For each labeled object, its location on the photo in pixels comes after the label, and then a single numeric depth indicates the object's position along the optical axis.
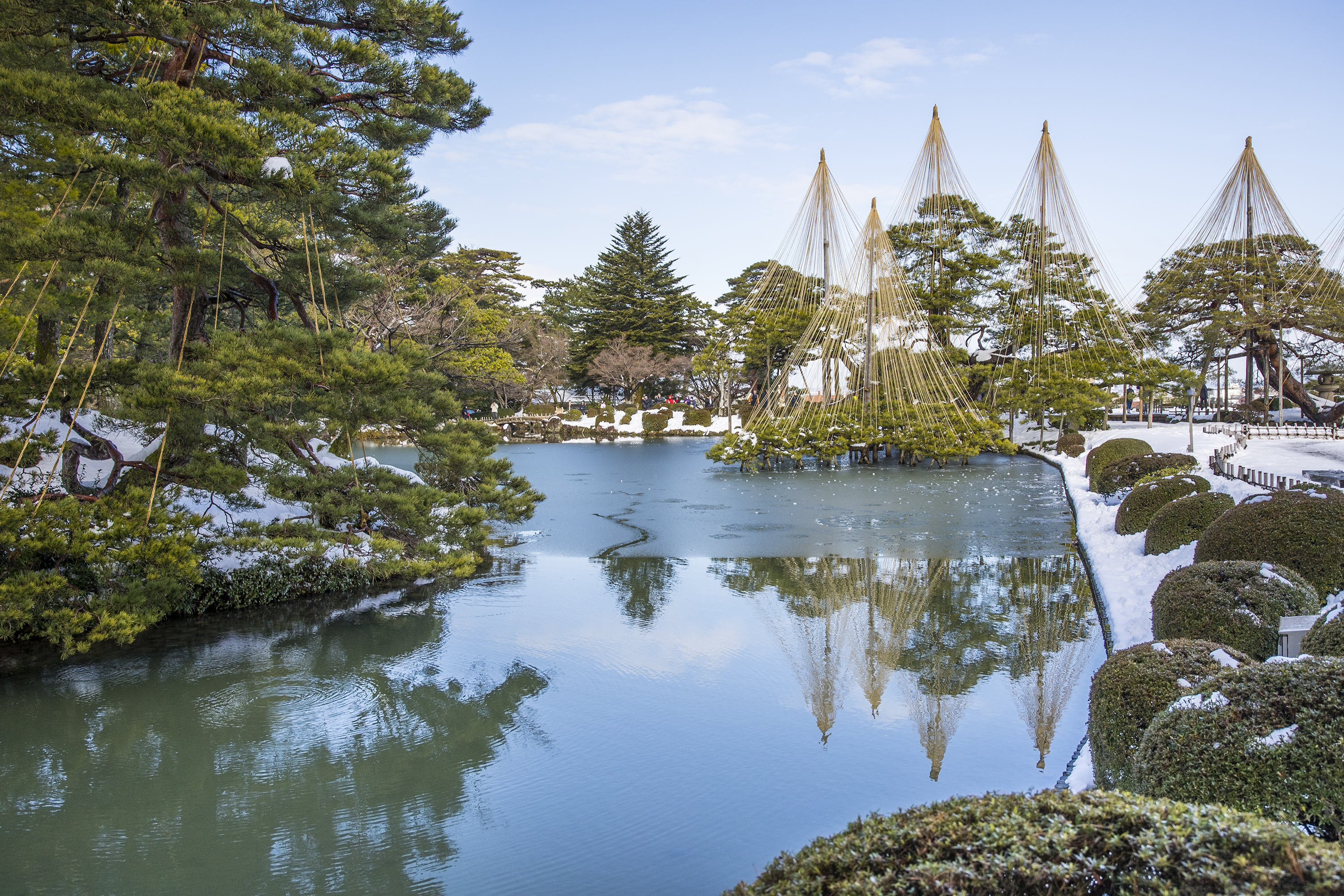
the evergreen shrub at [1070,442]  19.78
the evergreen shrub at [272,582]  7.21
